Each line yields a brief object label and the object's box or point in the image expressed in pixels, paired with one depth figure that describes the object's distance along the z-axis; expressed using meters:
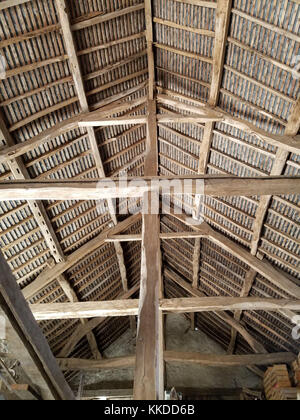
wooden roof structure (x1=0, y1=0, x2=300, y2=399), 5.10
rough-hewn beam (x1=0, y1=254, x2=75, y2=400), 1.62
